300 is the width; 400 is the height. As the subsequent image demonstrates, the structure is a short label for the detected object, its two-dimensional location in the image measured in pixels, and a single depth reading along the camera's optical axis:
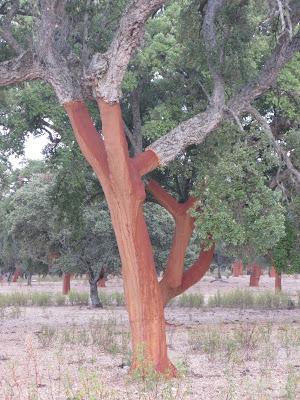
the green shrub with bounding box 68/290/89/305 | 27.55
